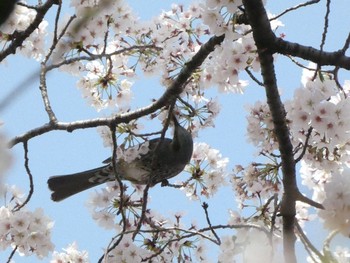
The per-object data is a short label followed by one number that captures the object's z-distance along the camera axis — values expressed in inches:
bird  370.0
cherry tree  236.8
